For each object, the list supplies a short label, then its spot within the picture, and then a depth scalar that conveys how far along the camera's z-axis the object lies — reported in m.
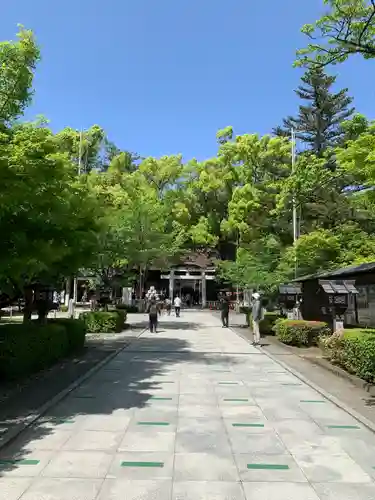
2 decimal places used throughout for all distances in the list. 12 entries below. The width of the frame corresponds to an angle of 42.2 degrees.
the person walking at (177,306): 35.14
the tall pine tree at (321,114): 36.97
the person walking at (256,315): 17.56
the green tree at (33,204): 7.24
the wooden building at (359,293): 14.37
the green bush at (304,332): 16.92
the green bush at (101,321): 21.17
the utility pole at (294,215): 23.88
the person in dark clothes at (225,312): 26.82
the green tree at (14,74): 9.29
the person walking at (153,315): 21.77
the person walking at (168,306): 39.09
